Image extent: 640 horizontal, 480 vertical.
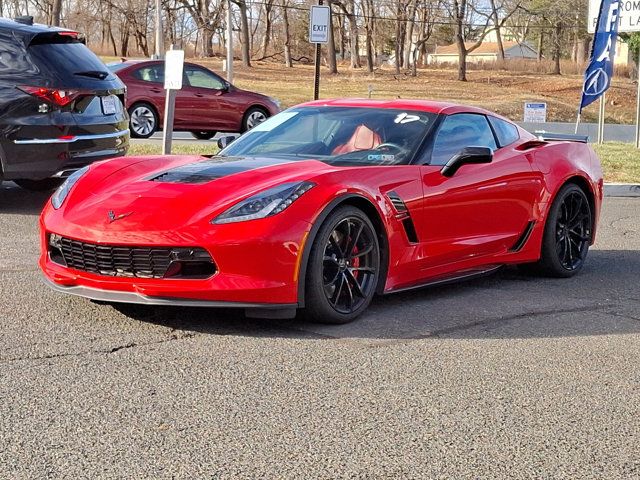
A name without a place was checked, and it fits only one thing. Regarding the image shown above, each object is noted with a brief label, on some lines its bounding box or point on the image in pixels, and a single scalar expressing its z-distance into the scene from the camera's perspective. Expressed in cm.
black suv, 998
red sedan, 2058
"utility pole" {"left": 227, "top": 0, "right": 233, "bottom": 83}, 3941
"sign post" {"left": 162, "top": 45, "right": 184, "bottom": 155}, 1212
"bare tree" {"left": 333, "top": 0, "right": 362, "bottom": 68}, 7350
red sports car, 559
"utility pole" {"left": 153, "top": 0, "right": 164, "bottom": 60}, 4406
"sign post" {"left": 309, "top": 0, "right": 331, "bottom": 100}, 1809
